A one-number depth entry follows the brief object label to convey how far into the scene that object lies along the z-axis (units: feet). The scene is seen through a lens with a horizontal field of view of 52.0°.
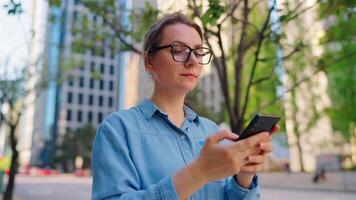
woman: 3.45
